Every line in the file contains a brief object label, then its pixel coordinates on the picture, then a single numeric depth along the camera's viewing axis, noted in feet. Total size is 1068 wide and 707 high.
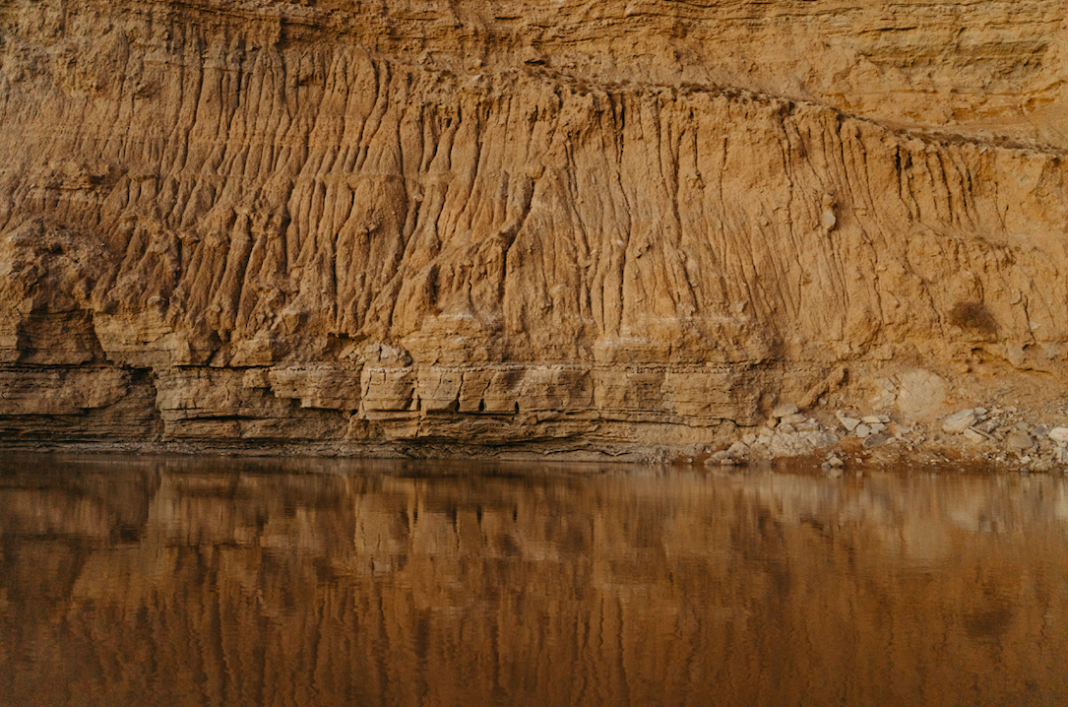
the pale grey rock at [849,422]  82.58
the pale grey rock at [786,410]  85.40
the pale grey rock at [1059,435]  75.36
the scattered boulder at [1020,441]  75.66
